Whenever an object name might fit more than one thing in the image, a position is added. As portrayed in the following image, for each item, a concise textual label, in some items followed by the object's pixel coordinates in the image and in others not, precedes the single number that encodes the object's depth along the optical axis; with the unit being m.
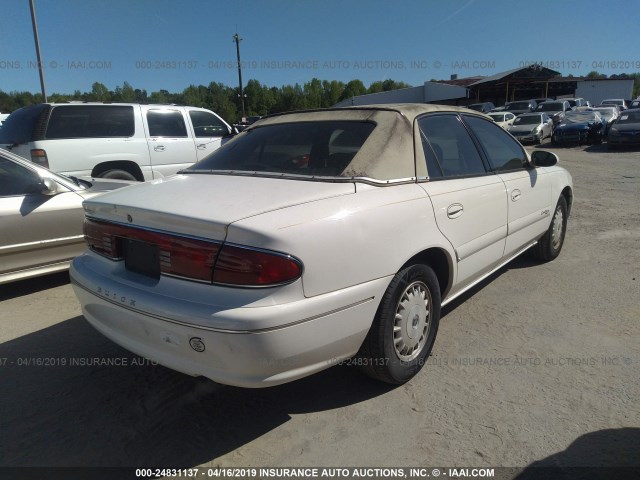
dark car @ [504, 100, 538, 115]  30.61
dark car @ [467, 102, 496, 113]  31.08
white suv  6.84
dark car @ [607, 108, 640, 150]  17.48
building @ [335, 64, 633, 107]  42.06
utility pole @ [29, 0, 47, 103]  16.80
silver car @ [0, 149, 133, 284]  4.22
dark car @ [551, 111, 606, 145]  20.09
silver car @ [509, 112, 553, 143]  21.55
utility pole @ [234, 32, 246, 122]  35.81
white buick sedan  2.07
